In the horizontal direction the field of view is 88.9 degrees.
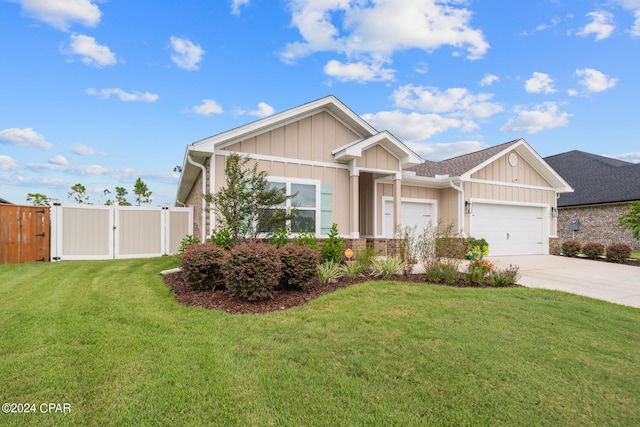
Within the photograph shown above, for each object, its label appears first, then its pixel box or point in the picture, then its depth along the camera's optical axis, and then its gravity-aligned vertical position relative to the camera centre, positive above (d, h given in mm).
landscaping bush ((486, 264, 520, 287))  7242 -1344
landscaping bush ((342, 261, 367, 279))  7335 -1205
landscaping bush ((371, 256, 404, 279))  7535 -1164
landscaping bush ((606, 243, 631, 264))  12398 -1280
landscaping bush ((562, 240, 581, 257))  14500 -1307
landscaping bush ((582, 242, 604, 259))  13609 -1296
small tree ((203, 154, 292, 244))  7352 +351
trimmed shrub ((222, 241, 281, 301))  5328 -917
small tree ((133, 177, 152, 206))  27922 +2123
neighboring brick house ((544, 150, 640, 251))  18859 +1229
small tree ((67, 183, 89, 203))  24194 +1659
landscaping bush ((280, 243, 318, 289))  6004 -906
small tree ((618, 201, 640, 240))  11992 +14
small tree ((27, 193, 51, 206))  22172 +1226
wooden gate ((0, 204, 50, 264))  9992 -561
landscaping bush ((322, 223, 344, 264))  9320 -872
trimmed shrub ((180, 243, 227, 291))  6191 -951
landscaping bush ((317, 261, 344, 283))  6883 -1214
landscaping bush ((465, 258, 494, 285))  7189 -1174
